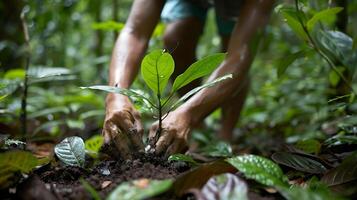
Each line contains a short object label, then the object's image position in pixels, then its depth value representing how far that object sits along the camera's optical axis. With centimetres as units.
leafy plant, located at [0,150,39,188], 81
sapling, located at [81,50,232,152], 89
